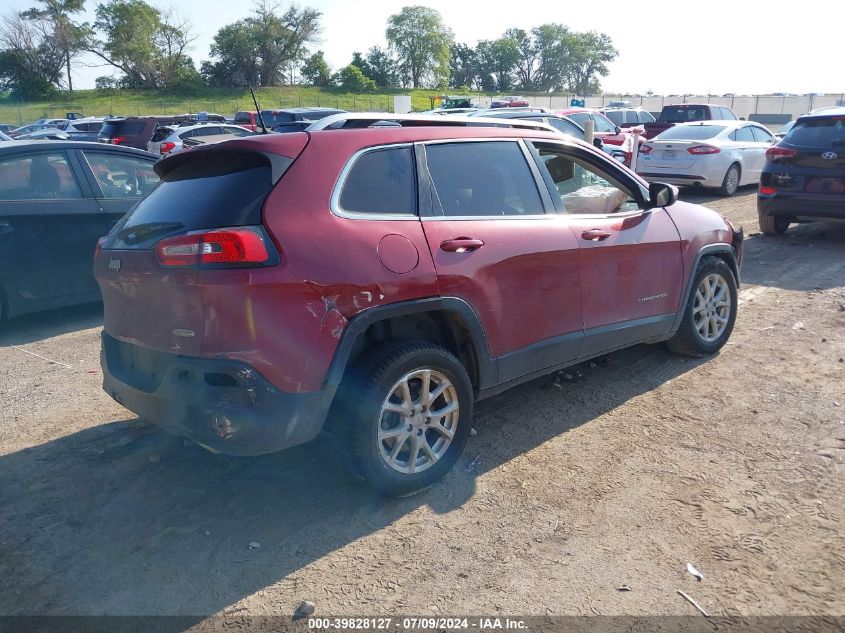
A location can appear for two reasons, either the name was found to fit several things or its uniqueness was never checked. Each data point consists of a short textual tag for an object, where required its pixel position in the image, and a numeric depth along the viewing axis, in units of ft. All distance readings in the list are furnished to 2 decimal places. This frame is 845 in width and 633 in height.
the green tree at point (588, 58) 395.96
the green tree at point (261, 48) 274.77
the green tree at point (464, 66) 381.60
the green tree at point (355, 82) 271.08
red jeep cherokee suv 10.24
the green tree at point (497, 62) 379.35
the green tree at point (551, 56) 394.11
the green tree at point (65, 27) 248.63
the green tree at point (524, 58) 389.80
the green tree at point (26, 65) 235.61
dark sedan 20.71
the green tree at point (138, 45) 260.83
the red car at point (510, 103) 112.14
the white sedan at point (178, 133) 66.39
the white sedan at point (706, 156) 45.47
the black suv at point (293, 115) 71.10
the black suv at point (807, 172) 29.50
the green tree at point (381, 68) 325.83
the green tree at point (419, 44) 342.44
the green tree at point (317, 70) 284.20
